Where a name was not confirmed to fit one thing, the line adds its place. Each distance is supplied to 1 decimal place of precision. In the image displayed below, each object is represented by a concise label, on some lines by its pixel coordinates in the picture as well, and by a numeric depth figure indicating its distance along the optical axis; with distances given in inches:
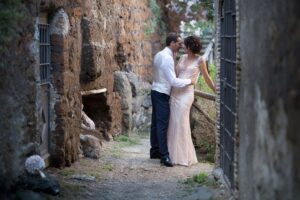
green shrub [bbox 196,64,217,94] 398.7
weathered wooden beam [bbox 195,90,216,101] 353.4
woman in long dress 333.4
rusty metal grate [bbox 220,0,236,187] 241.1
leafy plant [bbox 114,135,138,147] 426.7
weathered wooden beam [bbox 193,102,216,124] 363.5
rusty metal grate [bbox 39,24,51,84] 294.2
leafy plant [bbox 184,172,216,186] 280.6
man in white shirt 329.4
